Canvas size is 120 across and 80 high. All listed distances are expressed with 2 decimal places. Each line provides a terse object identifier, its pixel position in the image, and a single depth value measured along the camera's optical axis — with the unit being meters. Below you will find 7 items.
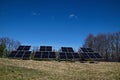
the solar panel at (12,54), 15.02
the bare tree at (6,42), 37.19
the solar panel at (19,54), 15.03
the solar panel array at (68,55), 14.89
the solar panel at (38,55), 15.33
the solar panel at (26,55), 15.31
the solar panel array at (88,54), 15.41
